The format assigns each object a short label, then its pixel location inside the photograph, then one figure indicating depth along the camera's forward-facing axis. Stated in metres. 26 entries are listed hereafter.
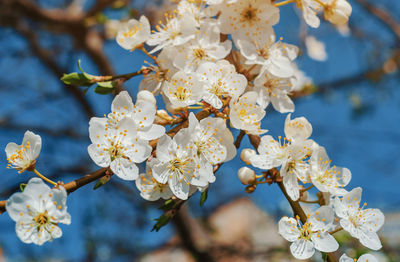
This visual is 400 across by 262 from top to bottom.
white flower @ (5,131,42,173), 0.35
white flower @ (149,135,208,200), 0.35
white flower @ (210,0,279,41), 0.39
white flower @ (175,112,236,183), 0.35
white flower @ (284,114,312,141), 0.37
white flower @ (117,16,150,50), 0.40
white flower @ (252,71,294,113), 0.39
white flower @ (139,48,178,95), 0.39
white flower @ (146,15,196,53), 0.38
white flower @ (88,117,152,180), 0.35
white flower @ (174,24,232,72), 0.38
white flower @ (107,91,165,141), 0.35
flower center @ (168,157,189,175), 0.36
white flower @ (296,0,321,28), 0.40
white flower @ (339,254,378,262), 0.35
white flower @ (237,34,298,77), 0.38
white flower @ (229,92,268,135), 0.36
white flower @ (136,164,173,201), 0.37
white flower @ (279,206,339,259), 0.35
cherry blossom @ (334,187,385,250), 0.36
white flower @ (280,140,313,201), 0.36
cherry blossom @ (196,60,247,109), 0.37
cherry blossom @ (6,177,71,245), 0.33
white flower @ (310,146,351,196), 0.36
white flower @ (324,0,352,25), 0.41
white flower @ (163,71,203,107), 0.36
